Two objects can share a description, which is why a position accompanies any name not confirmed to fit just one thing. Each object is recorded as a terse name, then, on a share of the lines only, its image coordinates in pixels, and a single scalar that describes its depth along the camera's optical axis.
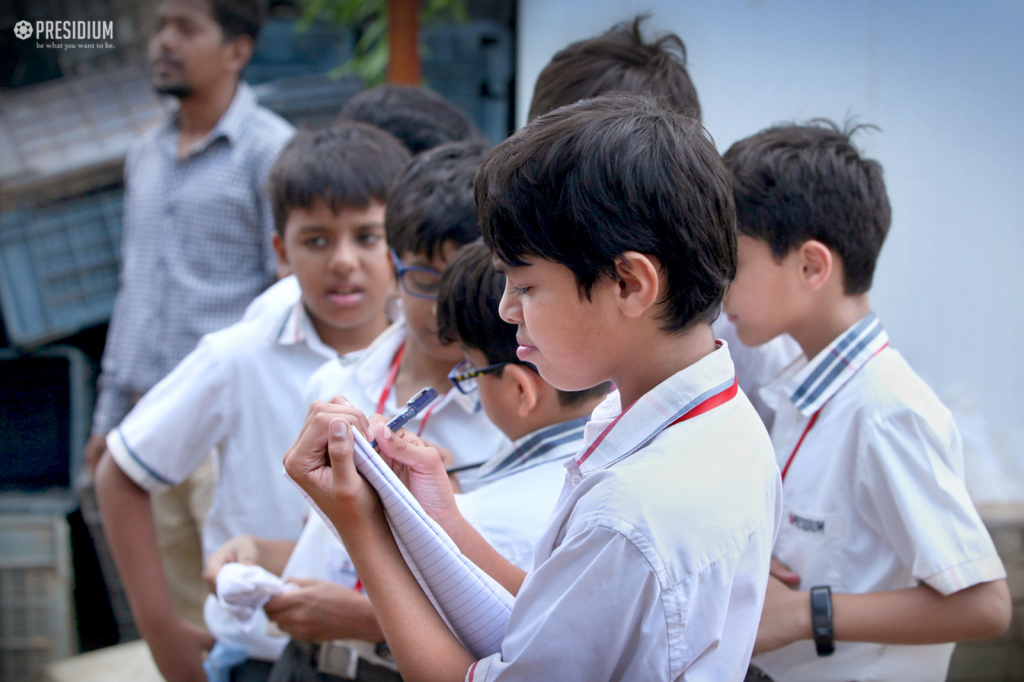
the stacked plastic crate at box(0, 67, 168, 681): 3.46
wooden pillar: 3.51
